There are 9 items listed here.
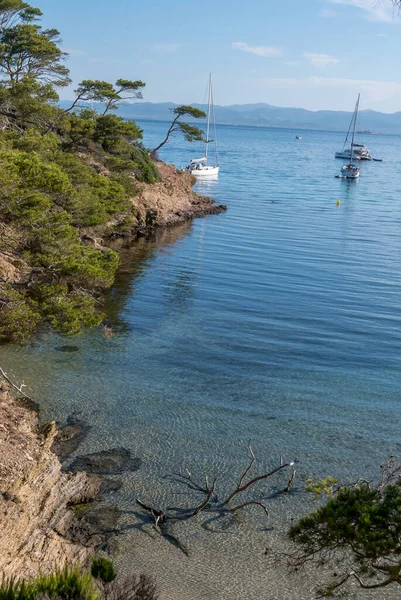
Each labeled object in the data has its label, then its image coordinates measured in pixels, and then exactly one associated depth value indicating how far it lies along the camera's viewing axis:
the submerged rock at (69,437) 15.51
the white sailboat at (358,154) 133.50
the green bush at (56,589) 7.46
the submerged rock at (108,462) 14.82
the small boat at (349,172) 91.88
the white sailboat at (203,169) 81.33
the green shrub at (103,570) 9.86
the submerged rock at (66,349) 21.73
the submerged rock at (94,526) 12.23
